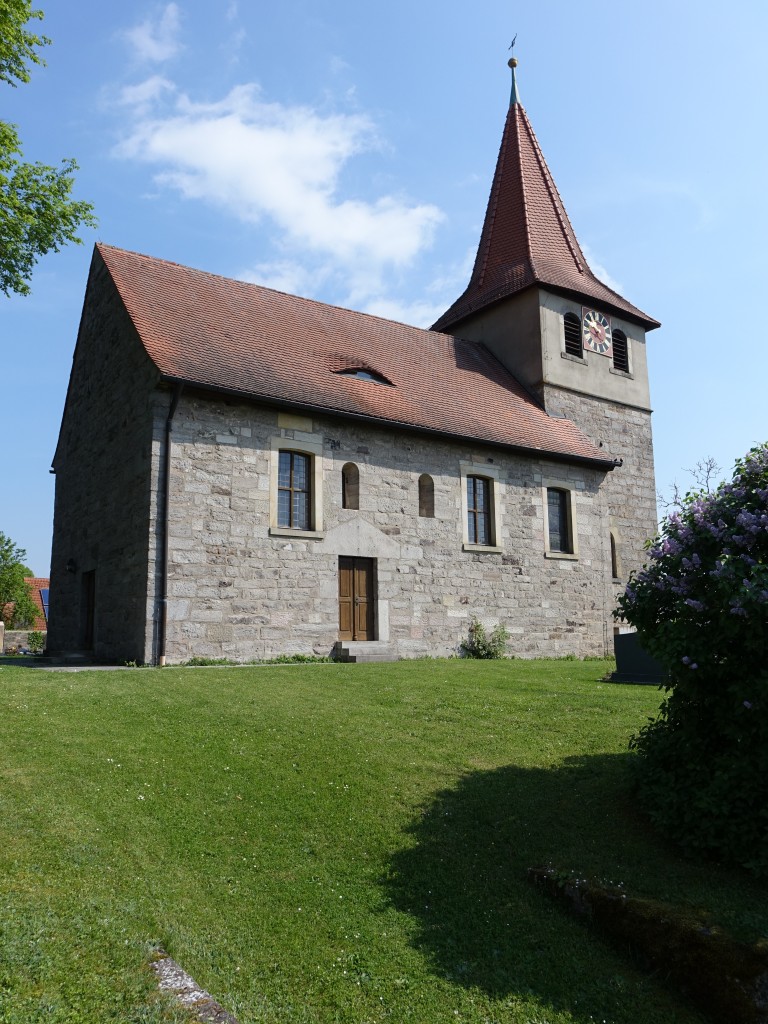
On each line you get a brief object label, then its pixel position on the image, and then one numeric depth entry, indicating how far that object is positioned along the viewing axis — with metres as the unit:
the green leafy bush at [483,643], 17.06
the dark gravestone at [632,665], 12.48
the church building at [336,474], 14.15
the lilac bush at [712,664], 5.09
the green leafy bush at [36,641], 27.73
